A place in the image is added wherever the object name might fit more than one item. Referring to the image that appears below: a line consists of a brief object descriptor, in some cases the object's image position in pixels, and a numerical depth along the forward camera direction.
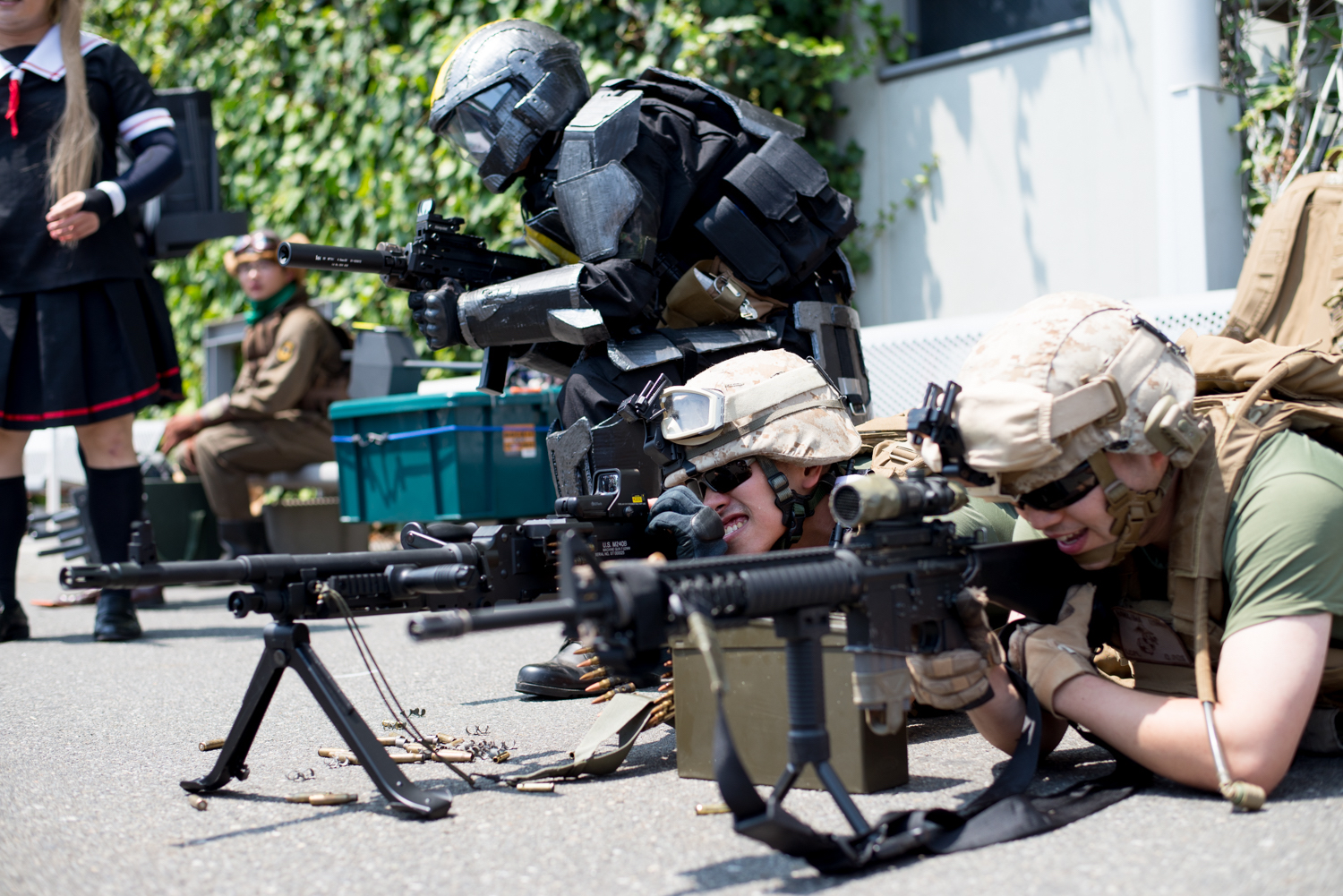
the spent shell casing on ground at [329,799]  2.41
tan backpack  3.48
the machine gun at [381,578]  2.33
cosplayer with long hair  4.59
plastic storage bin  5.46
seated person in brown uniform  6.73
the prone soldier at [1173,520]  2.02
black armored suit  3.69
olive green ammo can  2.31
